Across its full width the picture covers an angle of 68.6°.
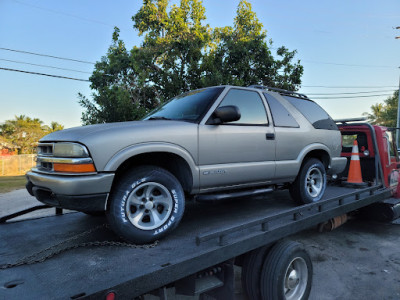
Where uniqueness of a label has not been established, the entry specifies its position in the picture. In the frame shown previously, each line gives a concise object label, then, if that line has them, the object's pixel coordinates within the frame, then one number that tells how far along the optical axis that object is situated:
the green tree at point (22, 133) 38.25
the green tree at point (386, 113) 40.24
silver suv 2.45
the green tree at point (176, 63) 14.23
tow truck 1.94
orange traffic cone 5.62
